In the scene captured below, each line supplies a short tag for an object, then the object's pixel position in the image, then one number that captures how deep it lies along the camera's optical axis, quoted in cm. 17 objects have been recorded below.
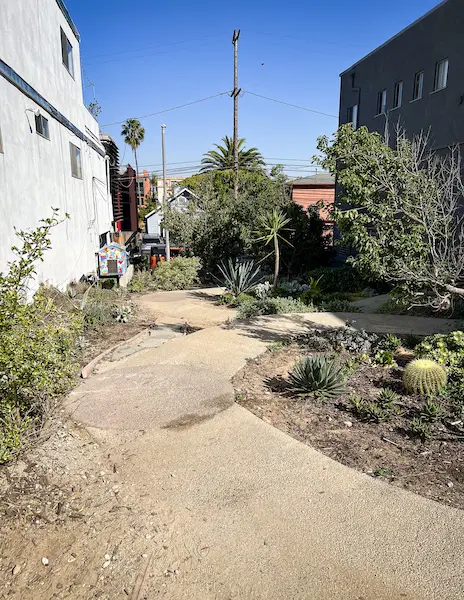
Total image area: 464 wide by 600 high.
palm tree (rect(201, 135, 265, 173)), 4312
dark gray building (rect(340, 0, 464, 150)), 1335
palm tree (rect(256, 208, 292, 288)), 1502
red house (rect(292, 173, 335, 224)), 3750
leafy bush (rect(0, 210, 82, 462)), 372
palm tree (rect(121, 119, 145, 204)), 6102
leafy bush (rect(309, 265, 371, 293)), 1480
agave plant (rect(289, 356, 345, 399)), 572
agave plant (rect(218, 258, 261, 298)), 1348
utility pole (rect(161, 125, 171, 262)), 2312
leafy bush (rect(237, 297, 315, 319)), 1088
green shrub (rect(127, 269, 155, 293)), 1670
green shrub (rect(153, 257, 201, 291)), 1795
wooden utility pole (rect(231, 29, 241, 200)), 2347
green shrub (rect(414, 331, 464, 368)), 631
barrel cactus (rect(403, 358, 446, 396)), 559
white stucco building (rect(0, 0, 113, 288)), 773
